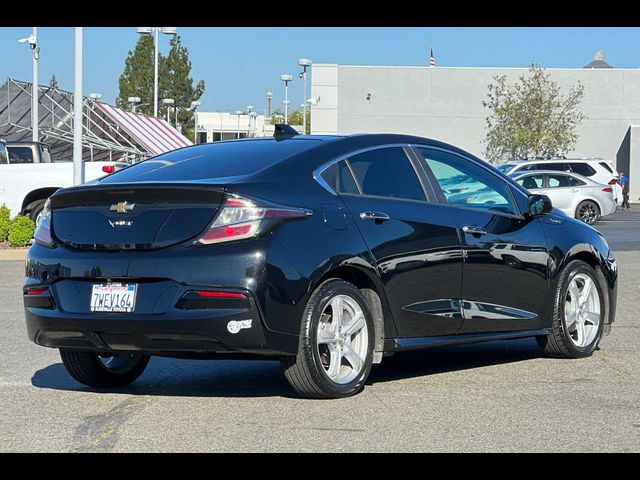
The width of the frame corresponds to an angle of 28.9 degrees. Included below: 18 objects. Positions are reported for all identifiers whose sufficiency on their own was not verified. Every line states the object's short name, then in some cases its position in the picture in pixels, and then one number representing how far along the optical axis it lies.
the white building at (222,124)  121.69
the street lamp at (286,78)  66.81
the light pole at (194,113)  80.62
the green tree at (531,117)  56.47
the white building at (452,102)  57.53
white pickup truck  22.22
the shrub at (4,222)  20.70
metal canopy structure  35.53
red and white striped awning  35.59
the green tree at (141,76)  85.88
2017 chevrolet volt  6.80
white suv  34.97
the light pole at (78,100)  23.41
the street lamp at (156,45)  44.36
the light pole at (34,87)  33.16
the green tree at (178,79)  88.94
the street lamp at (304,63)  57.80
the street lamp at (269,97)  104.87
